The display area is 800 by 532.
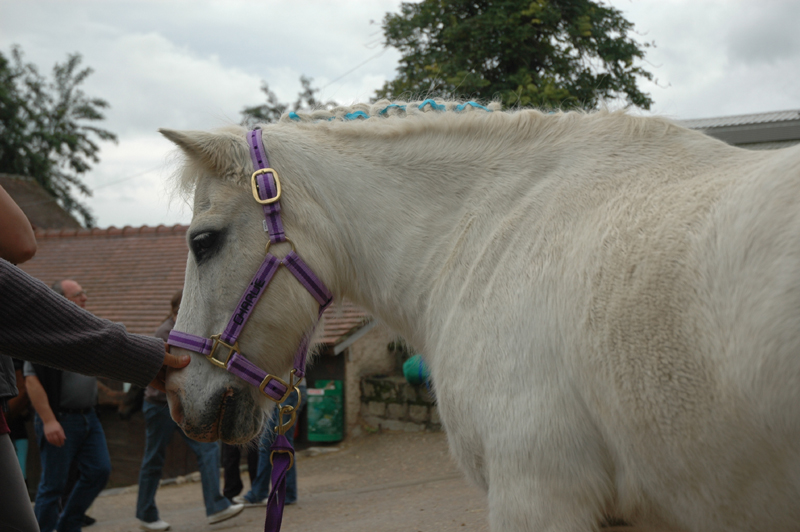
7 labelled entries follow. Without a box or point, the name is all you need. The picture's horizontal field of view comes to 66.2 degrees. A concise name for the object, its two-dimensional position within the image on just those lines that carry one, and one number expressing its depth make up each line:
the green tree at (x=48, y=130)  32.03
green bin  10.66
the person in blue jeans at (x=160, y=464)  5.58
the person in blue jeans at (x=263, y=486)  6.50
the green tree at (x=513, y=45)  13.05
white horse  1.34
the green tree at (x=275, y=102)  27.09
